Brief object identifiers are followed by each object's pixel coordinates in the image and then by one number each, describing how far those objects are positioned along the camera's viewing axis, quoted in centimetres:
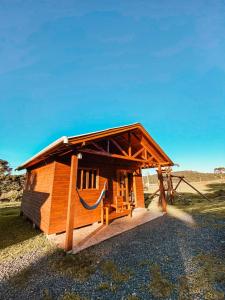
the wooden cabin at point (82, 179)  473
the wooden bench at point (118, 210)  672
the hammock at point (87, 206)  470
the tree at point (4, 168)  1762
